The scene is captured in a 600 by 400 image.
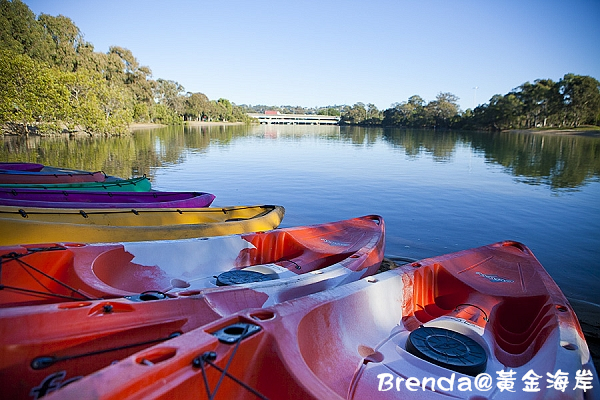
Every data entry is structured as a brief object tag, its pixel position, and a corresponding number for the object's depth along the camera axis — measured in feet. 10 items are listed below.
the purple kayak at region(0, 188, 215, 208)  19.25
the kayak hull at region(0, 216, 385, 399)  6.50
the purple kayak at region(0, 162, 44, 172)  32.30
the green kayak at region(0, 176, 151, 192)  22.81
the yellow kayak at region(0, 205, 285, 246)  14.11
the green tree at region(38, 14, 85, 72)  130.41
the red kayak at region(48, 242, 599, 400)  5.53
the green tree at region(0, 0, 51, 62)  112.88
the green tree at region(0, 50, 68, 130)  82.23
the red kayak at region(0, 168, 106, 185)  27.20
